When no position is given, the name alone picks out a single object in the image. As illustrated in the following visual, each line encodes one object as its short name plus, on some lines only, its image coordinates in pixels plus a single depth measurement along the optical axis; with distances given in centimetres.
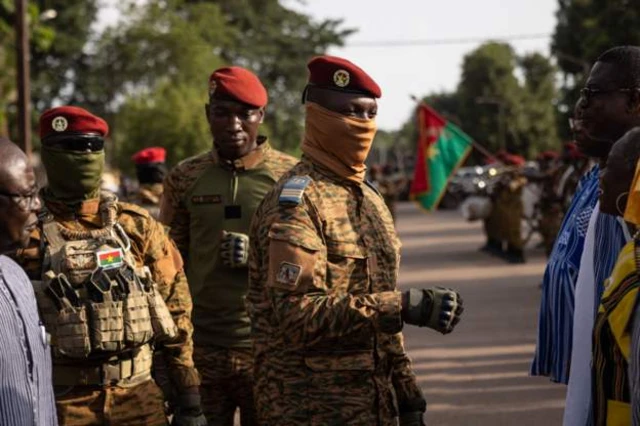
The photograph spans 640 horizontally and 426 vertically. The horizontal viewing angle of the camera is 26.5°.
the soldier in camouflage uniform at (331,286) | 410
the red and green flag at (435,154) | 2117
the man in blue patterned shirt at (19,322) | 343
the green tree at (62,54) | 4459
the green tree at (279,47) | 5478
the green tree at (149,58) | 5268
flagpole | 2171
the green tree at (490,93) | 9112
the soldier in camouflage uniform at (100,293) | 444
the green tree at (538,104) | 8806
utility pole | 2509
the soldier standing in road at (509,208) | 2277
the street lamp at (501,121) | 8638
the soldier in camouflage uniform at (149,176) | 1096
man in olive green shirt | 584
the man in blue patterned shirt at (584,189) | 512
